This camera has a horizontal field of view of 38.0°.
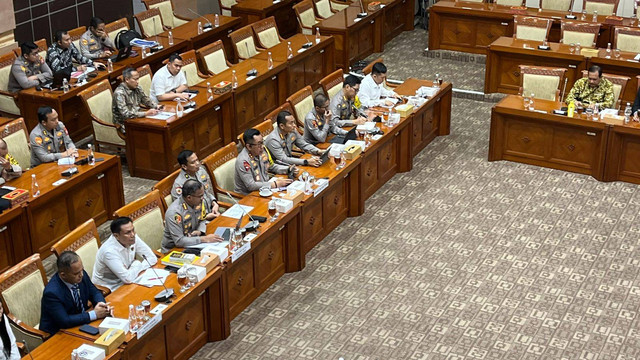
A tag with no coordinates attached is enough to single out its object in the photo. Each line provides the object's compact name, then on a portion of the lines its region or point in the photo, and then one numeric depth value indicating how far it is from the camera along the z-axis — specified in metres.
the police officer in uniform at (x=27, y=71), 11.23
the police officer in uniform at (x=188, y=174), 8.41
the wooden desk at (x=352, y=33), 13.78
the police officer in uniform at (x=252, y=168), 8.86
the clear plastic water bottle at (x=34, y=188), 8.77
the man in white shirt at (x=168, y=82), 11.08
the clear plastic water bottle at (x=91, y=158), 9.44
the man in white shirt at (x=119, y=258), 7.27
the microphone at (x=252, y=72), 11.77
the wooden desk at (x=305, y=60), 12.57
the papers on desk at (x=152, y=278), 7.25
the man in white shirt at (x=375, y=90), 10.95
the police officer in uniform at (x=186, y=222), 7.86
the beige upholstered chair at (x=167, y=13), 14.41
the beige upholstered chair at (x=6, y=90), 11.38
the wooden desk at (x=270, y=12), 14.73
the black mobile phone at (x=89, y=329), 6.58
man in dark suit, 6.67
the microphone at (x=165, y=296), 6.99
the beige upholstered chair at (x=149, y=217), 7.91
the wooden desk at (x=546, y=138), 10.53
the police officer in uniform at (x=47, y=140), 9.47
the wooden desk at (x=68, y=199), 8.84
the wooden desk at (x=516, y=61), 12.62
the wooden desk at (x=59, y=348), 6.34
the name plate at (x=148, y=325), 6.63
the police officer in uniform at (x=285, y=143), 9.45
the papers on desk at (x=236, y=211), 8.34
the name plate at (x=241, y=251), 7.68
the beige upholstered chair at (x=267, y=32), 13.23
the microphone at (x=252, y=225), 8.03
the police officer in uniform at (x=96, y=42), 12.44
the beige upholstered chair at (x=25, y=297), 6.81
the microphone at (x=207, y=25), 13.81
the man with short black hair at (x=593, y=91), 10.94
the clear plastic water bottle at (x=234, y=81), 11.40
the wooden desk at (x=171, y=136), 10.35
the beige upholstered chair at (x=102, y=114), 10.64
